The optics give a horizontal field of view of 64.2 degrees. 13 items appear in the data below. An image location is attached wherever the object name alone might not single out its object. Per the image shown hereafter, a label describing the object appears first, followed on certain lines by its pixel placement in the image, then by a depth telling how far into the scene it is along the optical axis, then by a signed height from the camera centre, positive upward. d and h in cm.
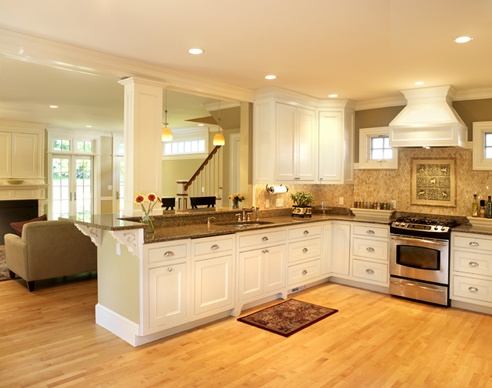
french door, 1015 +4
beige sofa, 503 -87
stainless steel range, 466 -88
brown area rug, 391 -139
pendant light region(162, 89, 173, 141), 640 +86
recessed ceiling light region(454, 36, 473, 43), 323 +124
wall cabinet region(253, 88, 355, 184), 528 +70
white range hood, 477 +82
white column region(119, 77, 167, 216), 410 +52
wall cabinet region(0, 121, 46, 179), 888 +85
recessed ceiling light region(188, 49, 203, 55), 365 +127
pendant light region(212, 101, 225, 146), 695 +84
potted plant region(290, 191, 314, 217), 560 -25
